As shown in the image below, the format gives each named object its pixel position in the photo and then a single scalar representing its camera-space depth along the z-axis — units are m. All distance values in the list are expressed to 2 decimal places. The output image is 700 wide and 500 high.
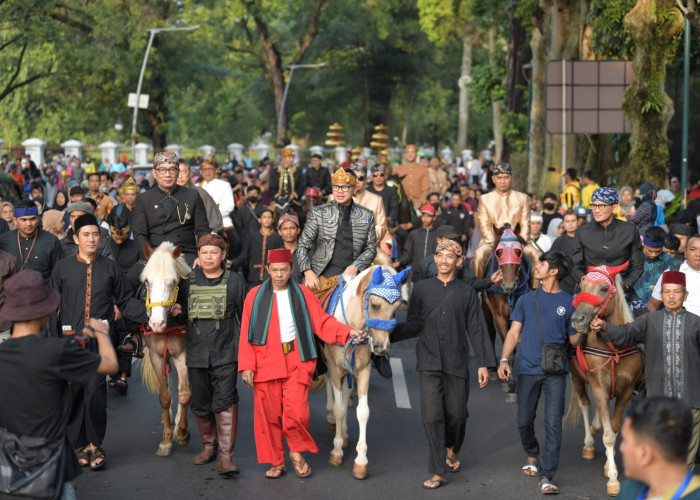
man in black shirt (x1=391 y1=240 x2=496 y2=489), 8.84
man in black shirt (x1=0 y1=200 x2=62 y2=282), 10.41
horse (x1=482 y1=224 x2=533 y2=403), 11.85
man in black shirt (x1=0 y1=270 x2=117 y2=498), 5.82
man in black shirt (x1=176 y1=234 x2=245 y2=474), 9.16
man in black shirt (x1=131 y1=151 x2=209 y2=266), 10.72
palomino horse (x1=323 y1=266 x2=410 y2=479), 8.91
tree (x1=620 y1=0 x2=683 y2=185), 19.22
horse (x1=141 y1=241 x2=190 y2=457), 9.03
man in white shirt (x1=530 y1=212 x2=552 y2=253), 15.69
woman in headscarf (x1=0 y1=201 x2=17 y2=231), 14.07
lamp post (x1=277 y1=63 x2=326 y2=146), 51.81
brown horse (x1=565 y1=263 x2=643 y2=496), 8.63
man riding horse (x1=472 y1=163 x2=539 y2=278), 13.15
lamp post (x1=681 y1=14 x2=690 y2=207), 20.27
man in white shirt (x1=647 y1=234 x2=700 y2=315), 9.34
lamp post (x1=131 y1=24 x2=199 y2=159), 42.56
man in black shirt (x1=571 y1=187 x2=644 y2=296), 10.77
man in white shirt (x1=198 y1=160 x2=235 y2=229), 16.05
